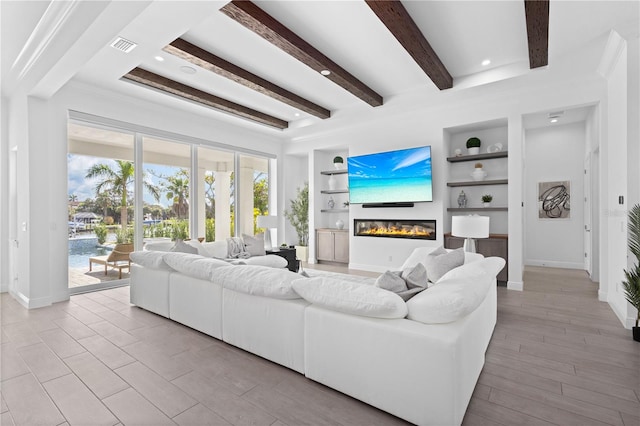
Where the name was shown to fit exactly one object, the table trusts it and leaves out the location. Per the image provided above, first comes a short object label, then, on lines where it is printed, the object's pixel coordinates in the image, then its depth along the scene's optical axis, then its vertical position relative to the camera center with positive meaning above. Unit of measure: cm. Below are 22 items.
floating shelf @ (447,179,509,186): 512 +49
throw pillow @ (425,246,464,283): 299 -49
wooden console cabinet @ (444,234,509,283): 478 -55
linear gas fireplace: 559 -31
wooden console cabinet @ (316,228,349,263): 679 -71
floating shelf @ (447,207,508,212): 518 +5
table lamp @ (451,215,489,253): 368 -18
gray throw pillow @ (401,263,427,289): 211 -44
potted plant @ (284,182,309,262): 756 -15
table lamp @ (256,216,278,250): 578 -21
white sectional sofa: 163 -74
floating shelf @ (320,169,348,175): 714 +93
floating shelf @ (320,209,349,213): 734 +5
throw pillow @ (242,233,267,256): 523 -53
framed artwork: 617 +23
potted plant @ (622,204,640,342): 280 -58
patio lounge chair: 481 -69
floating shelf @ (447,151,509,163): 509 +92
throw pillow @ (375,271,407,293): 208 -47
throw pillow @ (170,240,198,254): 431 -47
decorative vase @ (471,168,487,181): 530 +63
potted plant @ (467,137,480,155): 530 +111
